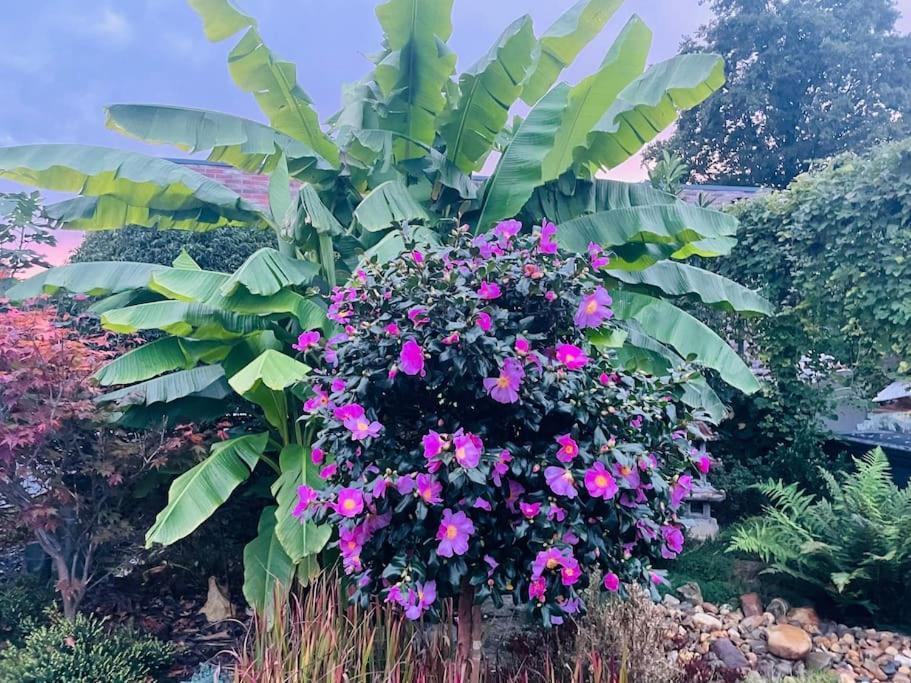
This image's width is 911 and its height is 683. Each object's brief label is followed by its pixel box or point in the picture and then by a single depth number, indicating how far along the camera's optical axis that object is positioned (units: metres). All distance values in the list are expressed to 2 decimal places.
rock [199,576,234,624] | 3.57
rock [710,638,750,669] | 2.93
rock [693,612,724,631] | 3.35
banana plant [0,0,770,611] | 3.49
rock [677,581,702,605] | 3.74
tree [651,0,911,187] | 14.34
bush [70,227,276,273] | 4.91
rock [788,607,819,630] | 3.45
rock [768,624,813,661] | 3.08
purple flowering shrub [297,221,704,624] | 1.90
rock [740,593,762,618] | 3.60
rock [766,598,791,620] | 3.54
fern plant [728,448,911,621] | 3.42
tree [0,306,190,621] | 3.13
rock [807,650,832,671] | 3.02
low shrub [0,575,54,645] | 3.18
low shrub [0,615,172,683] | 2.64
